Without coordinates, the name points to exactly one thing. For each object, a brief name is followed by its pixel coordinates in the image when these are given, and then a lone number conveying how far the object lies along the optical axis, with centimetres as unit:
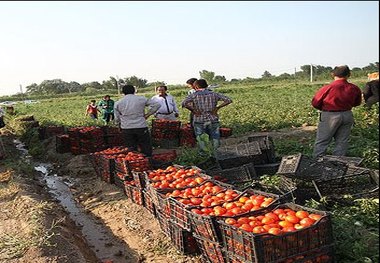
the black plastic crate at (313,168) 532
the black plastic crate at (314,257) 350
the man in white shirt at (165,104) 990
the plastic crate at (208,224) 397
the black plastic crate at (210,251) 400
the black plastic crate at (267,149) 696
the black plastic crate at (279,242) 342
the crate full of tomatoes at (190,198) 459
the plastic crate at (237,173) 625
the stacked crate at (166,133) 1117
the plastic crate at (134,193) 654
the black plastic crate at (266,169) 668
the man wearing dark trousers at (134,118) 802
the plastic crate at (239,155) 685
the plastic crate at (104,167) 792
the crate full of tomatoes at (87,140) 1130
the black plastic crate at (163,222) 523
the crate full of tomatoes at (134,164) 706
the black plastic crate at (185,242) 478
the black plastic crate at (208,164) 732
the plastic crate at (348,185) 523
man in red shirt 625
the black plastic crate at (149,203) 606
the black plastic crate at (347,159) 545
